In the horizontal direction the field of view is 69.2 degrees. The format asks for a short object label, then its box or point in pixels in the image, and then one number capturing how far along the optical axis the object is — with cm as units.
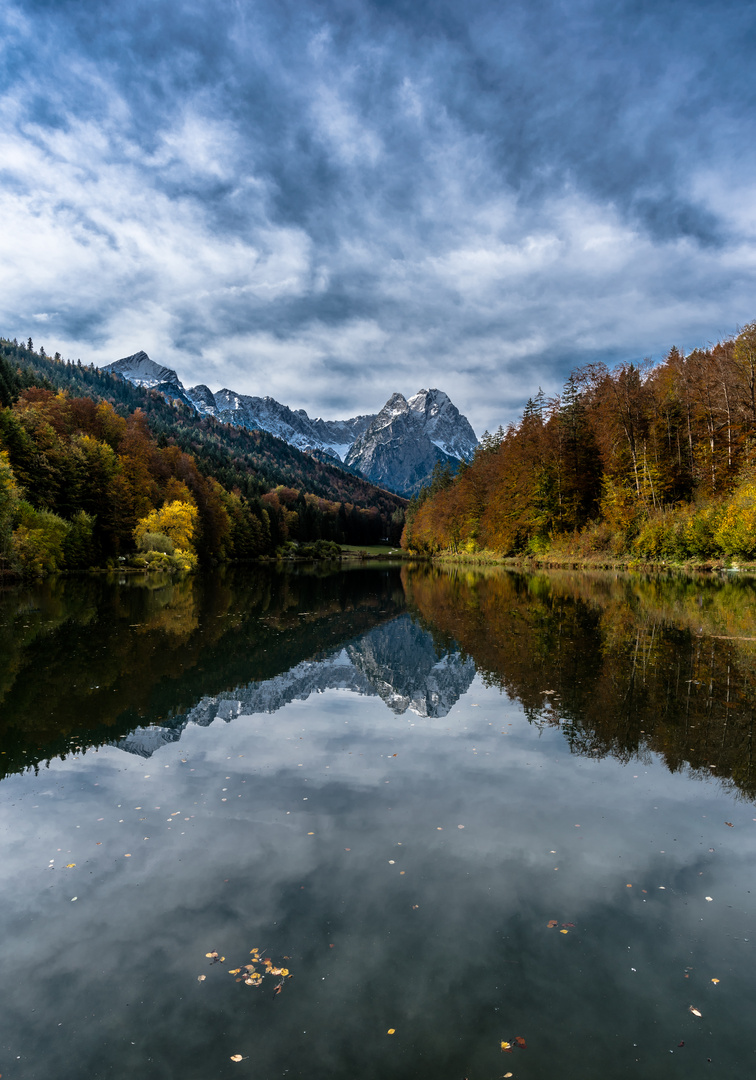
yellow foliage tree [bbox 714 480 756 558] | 3456
